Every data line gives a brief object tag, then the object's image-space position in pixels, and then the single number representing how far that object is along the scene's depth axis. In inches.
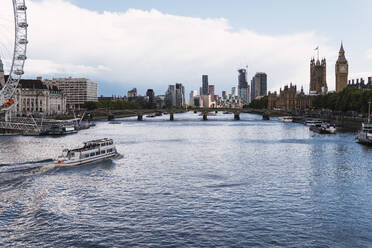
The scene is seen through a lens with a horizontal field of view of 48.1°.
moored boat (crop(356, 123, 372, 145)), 3077.5
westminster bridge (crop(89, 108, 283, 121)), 7790.4
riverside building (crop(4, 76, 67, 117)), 7377.0
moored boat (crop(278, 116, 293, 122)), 7140.3
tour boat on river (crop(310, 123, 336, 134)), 4261.8
